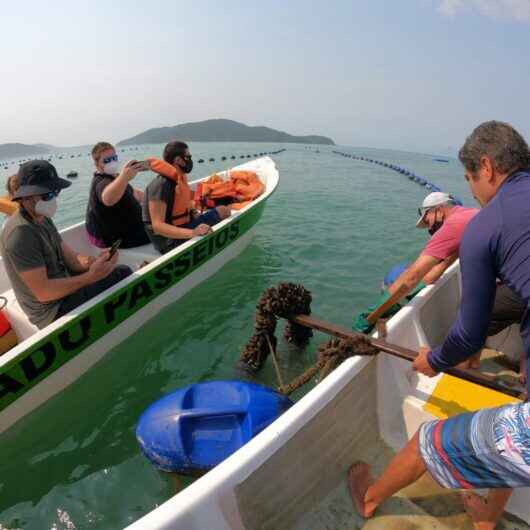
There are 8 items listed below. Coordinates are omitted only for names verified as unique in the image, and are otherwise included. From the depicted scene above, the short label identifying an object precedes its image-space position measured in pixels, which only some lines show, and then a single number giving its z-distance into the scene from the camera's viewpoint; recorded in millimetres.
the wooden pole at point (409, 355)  2283
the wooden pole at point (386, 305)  3240
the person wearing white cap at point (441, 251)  3064
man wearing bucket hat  3055
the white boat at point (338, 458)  1758
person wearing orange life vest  4887
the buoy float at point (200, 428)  2258
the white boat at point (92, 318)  3148
